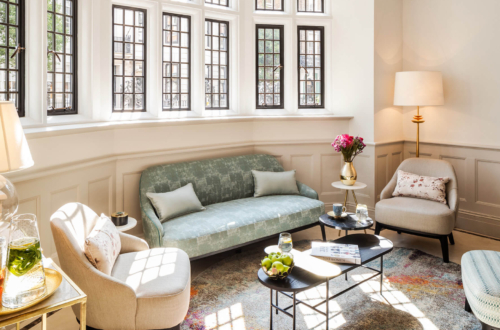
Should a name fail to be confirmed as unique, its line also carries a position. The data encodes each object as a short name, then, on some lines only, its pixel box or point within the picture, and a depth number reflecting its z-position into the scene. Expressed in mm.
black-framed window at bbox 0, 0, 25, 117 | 3137
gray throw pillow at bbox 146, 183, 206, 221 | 3770
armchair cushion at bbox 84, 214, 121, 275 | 2375
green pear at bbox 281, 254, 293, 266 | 2537
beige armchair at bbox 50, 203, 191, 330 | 2297
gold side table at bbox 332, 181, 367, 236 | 4619
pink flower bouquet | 4551
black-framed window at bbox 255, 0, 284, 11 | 5355
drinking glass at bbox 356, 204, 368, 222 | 3623
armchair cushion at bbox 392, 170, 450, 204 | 4273
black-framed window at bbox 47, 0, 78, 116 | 3639
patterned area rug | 2842
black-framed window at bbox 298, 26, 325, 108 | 5527
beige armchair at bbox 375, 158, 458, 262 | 3953
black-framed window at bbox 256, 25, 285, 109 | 5387
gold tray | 1598
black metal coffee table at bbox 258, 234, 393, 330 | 2494
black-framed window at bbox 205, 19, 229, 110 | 5062
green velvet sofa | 3504
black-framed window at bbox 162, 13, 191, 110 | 4723
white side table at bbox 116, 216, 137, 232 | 3441
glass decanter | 1633
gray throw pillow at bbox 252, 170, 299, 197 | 4668
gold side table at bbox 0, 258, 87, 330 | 1602
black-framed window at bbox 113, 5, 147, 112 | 4363
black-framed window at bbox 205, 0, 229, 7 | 5082
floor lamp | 4602
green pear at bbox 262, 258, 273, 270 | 2541
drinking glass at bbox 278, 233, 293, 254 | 2705
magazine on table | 2820
